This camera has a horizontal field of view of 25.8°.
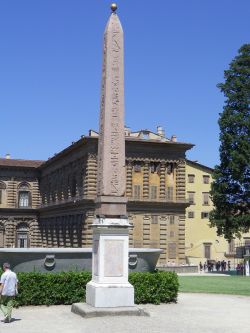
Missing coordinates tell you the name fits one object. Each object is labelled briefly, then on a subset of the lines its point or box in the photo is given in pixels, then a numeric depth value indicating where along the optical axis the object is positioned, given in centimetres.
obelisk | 1366
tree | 3700
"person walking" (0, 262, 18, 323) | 1255
